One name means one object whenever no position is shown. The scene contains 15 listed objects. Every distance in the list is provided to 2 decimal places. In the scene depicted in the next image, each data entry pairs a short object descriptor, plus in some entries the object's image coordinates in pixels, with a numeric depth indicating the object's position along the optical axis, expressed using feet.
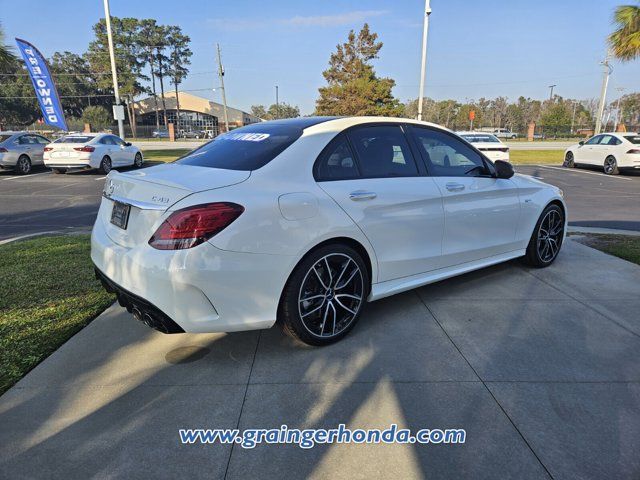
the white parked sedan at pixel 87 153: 50.78
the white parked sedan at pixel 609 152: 53.62
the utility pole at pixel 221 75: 141.32
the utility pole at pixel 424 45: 69.41
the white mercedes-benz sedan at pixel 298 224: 8.80
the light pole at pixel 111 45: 65.21
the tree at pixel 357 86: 137.69
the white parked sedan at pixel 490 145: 51.34
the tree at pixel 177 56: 274.98
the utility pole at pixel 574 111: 271.20
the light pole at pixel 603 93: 105.70
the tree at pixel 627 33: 54.90
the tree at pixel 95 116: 232.94
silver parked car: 52.08
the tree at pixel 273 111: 359.25
